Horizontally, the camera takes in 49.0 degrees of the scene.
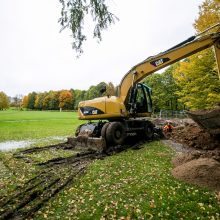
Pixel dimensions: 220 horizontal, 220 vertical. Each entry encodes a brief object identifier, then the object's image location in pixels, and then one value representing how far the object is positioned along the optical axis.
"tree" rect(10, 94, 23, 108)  163.50
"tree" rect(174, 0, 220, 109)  15.06
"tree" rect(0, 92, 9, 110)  94.56
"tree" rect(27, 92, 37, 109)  120.19
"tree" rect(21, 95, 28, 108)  128.68
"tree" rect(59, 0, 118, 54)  5.36
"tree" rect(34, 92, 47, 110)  112.06
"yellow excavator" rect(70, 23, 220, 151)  9.76
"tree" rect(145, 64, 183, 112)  50.11
